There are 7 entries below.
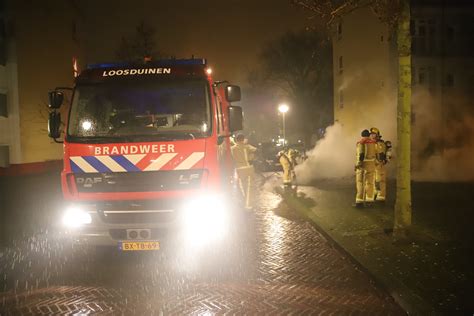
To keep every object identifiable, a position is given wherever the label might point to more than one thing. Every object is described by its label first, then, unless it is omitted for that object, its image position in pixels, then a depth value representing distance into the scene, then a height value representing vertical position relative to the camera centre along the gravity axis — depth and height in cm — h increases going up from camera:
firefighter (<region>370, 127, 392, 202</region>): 1129 -58
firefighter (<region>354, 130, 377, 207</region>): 1097 -65
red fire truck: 662 -19
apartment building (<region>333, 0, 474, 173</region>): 2744 +402
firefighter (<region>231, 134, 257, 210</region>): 1117 -50
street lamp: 2769 +194
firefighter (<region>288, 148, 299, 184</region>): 1647 -62
